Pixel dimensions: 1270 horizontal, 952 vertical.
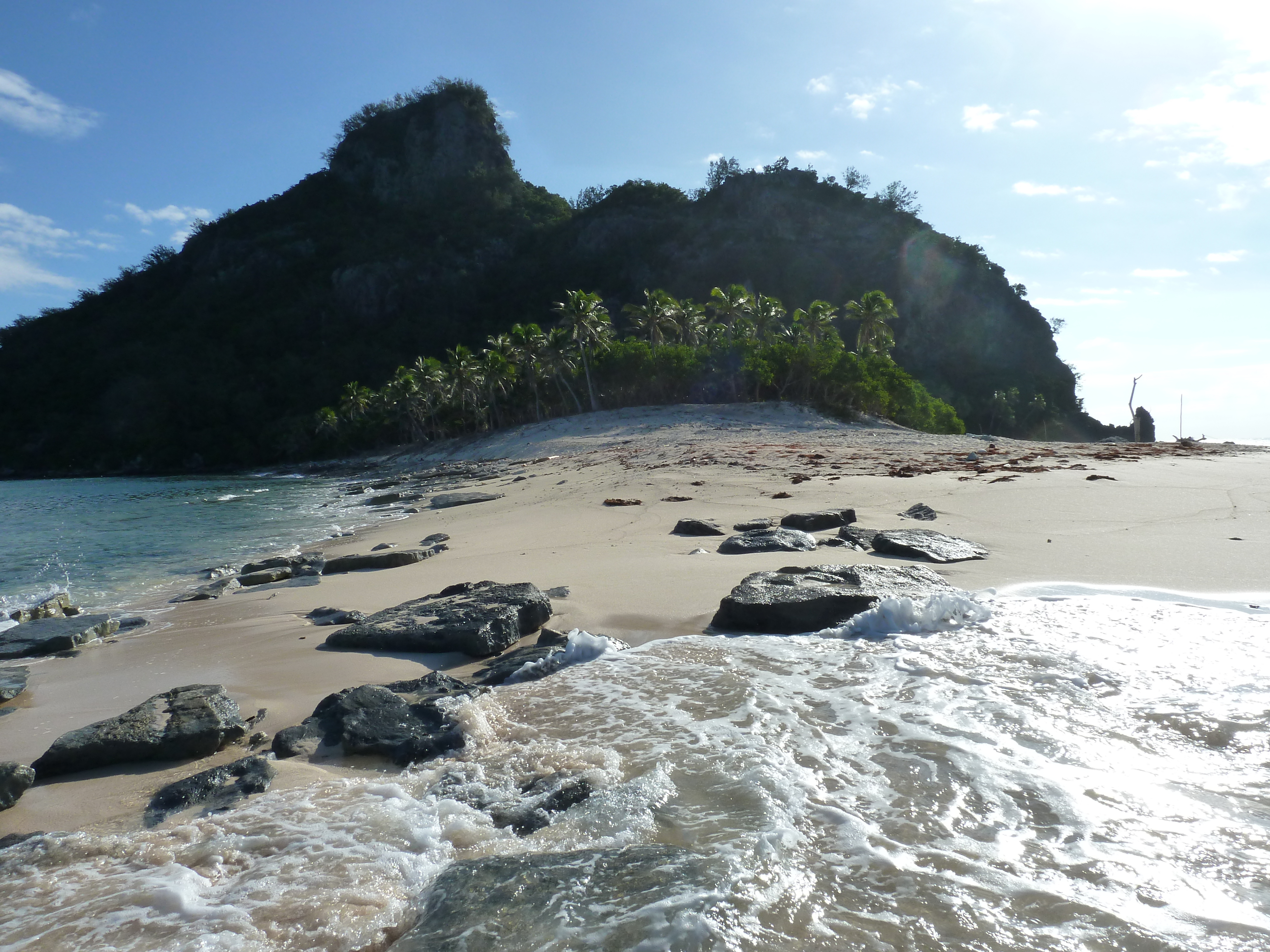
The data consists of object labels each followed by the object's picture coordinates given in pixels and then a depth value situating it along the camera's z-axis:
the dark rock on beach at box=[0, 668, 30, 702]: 4.66
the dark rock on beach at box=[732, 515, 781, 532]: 8.26
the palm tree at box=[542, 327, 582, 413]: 52.69
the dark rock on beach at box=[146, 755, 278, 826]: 2.88
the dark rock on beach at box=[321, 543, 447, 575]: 8.92
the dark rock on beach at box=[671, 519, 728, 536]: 8.61
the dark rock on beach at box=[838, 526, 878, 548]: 7.14
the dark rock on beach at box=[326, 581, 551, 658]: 4.88
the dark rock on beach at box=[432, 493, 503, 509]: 16.52
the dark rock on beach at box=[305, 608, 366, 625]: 6.00
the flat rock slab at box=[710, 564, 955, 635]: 4.77
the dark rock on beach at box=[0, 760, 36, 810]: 2.98
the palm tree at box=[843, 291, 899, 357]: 54.47
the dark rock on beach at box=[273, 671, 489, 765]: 3.29
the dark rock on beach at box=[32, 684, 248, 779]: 3.31
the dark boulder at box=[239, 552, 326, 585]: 9.25
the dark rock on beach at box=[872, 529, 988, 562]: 6.41
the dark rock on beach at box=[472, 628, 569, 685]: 4.28
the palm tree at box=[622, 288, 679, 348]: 55.72
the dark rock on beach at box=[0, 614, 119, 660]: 6.09
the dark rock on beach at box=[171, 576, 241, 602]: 8.28
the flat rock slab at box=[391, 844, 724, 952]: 1.99
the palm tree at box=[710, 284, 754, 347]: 58.72
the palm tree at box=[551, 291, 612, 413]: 50.88
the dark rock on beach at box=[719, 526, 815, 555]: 7.16
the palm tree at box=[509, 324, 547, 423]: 55.00
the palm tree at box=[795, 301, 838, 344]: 52.50
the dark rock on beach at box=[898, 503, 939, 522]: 8.57
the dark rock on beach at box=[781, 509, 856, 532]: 8.25
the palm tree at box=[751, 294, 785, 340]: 56.12
